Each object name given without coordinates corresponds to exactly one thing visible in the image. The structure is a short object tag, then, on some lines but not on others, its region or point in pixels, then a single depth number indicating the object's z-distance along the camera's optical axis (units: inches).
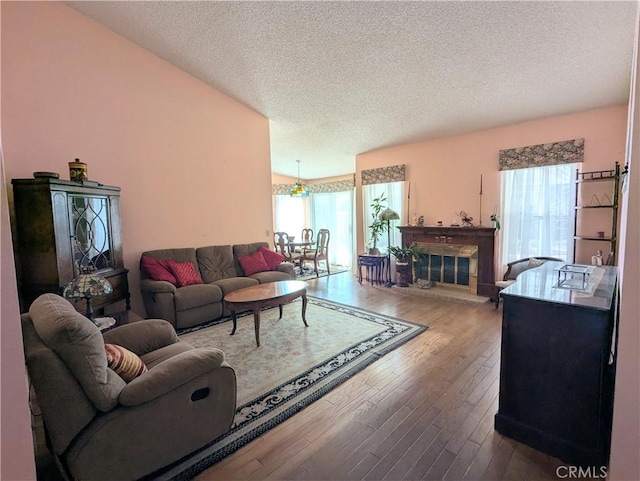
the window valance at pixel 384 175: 219.5
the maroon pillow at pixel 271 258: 185.0
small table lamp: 80.7
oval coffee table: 116.6
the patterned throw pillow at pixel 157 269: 138.2
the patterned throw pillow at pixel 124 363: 60.1
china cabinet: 96.0
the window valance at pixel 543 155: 149.7
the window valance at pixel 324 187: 308.3
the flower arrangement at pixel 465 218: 185.6
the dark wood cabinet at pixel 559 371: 58.7
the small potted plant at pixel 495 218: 175.2
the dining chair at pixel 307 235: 322.3
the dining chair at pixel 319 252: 266.2
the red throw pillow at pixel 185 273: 144.7
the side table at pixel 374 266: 222.4
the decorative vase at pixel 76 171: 106.0
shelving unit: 135.3
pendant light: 273.9
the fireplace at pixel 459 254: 178.5
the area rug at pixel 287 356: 70.9
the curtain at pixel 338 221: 317.1
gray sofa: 132.5
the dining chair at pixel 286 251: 271.4
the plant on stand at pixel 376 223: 227.0
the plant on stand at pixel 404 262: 206.1
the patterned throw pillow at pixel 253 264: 175.3
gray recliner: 48.7
